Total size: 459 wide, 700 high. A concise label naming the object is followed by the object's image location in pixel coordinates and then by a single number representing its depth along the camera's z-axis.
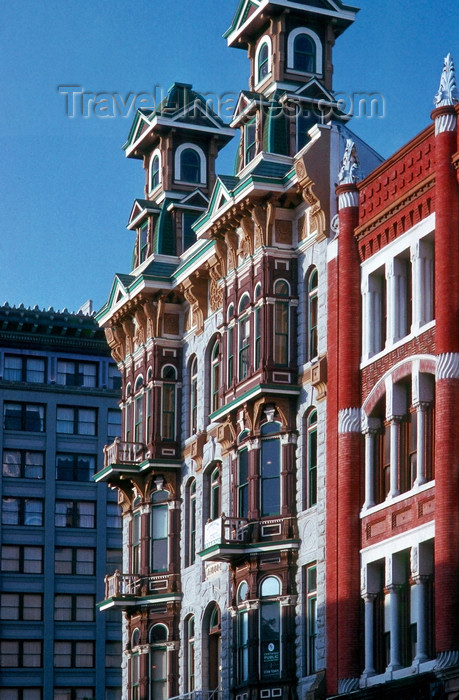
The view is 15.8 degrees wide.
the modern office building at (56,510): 88.12
